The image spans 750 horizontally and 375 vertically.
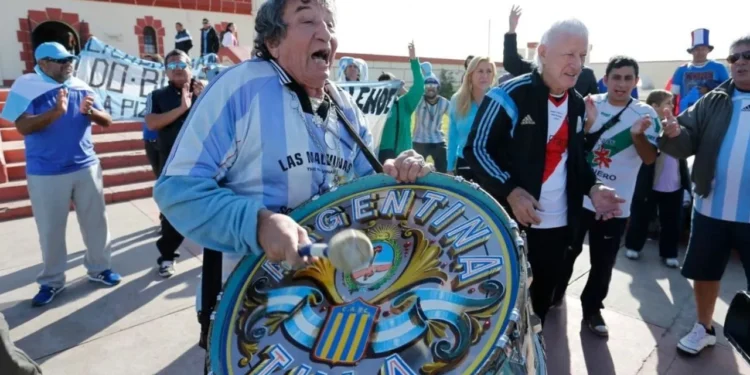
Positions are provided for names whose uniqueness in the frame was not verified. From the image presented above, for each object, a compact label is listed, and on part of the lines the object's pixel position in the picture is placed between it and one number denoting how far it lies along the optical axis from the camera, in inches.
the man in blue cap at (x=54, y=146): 143.9
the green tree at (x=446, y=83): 733.7
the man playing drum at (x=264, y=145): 48.7
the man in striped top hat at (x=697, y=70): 259.8
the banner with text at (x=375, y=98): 249.0
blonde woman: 193.2
